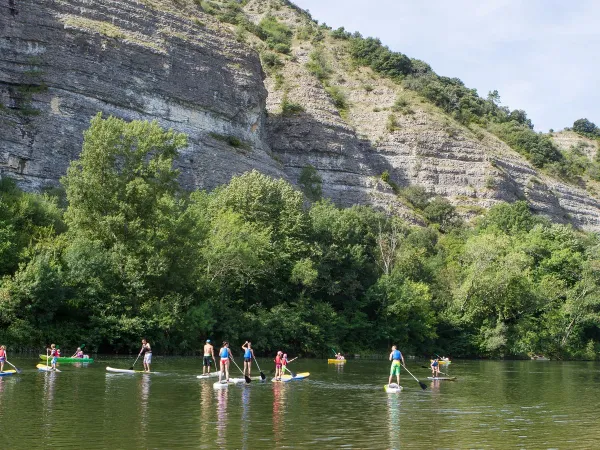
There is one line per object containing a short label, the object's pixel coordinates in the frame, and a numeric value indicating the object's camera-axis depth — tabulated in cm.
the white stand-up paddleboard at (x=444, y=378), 4266
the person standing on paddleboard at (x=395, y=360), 3516
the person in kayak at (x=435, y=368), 4331
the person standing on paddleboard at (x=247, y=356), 3759
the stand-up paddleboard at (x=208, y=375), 3802
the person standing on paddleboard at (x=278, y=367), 3905
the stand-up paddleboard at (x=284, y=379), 3894
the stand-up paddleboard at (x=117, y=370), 3900
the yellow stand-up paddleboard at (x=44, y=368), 3900
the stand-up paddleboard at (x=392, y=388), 3412
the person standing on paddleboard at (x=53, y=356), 3881
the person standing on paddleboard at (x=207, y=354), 3890
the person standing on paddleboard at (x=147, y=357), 4036
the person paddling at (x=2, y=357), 3622
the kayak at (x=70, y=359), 4397
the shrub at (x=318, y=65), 14329
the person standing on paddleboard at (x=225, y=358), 3528
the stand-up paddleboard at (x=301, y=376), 4064
